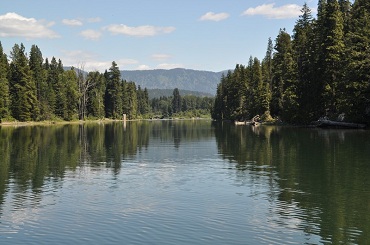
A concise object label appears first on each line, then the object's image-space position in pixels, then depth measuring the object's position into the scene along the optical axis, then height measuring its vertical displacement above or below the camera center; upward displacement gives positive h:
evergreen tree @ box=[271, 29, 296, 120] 105.68 +11.05
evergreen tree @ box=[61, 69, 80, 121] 171.54 +9.15
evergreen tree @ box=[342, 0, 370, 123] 73.69 +6.73
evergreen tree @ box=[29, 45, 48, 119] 150.75 +12.70
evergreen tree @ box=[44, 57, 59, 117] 157.00 +12.94
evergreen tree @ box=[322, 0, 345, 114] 87.00 +11.41
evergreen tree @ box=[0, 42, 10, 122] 127.12 +7.07
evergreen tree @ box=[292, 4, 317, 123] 93.46 +9.31
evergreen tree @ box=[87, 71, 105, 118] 197.32 +5.99
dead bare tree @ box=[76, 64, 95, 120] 188.00 +11.01
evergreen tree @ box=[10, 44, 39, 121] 136.88 +8.22
